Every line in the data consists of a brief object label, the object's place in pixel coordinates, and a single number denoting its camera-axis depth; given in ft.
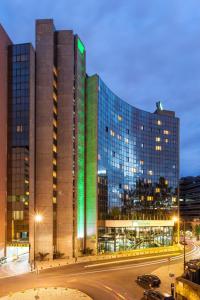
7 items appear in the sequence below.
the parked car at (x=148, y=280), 152.26
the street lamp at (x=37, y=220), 230.07
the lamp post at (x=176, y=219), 322.61
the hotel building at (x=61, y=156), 231.71
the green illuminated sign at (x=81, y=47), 264.60
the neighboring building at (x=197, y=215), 643.45
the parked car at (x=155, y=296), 123.03
